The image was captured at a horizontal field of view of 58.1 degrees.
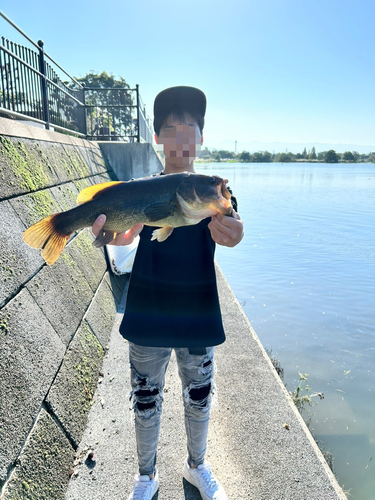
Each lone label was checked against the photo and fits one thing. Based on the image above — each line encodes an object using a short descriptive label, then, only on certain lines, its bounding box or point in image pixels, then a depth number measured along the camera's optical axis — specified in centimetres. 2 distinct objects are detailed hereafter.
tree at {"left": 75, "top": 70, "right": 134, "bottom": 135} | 1198
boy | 218
